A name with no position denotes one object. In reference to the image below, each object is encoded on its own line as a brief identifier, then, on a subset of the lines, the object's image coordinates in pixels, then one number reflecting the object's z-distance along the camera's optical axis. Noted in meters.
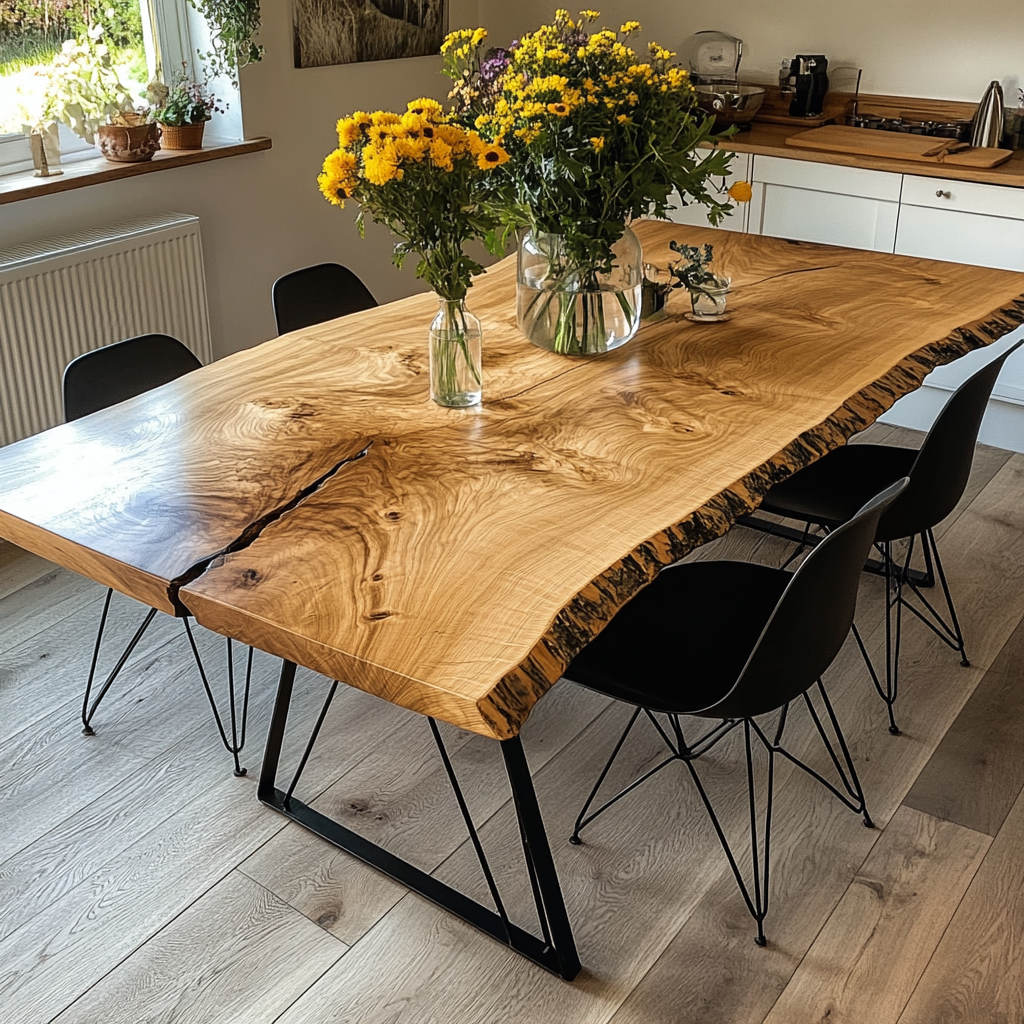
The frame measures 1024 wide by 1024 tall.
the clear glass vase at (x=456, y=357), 2.09
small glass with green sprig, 2.60
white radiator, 3.26
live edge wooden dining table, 1.53
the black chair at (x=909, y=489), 2.30
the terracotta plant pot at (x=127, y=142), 3.52
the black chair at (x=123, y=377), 2.43
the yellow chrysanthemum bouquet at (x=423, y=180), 1.82
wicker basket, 3.72
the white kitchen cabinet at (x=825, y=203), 3.88
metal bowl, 4.31
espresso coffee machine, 4.30
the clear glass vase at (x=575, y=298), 2.32
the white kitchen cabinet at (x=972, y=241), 3.65
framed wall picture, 4.06
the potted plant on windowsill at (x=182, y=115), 3.70
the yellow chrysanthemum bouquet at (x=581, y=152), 2.14
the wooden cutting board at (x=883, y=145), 3.77
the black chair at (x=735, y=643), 1.75
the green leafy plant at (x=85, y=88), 3.47
